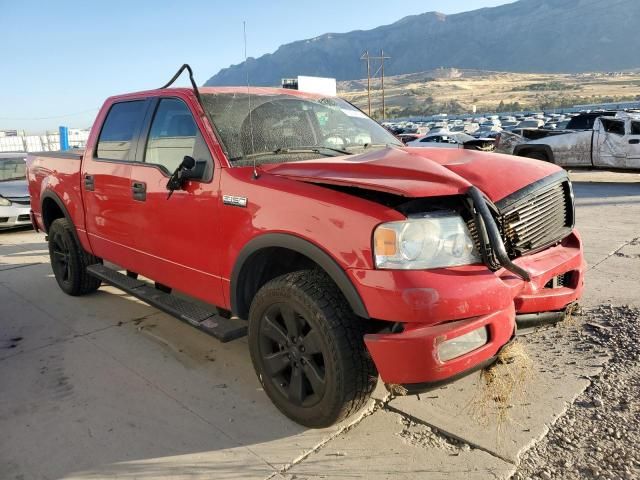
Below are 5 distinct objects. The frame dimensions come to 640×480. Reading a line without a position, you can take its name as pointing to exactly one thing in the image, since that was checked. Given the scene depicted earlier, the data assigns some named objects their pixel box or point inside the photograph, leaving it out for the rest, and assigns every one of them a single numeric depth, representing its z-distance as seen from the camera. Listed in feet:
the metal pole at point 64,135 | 97.14
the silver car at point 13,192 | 31.19
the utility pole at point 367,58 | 154.92
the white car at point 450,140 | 52.80
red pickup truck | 7.84
